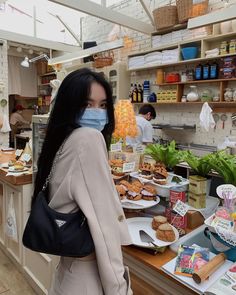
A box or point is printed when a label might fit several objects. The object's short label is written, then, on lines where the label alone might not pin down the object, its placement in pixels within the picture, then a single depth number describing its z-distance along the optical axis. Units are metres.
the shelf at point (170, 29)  4.24
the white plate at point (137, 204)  1.56
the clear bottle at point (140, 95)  4.98
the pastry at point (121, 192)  1.68
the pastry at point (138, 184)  1.74
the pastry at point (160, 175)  1.71
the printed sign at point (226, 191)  1.27
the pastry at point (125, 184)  1.74
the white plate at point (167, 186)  1.66
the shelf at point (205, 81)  3.67
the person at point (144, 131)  3.70
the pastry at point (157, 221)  1.38
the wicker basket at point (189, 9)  3.89
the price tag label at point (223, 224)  1.13
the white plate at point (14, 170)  2.49
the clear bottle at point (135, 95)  4.98
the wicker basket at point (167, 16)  4.26
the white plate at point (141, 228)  1.26
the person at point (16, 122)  7.27
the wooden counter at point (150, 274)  1.11
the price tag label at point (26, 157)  2.87
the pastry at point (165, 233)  1.27
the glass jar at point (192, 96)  4.04
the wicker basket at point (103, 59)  5.36
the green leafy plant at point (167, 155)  1.96
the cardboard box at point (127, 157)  2.13
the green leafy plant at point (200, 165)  1.60
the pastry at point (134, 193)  1.63
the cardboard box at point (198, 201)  1.56
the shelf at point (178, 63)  3.75
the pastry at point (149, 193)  1.63
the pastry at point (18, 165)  2.58
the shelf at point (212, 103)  3.76
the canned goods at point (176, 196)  1.51
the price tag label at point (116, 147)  2.28
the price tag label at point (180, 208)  1.40
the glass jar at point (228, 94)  3.69
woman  0.88
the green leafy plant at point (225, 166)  1.51
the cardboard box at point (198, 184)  1.55
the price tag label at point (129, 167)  1.99
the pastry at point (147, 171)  1.86
